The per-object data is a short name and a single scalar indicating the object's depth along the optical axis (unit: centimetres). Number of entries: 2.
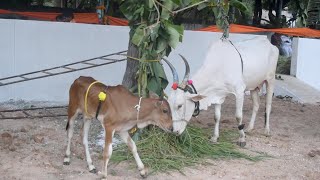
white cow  590
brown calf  492
